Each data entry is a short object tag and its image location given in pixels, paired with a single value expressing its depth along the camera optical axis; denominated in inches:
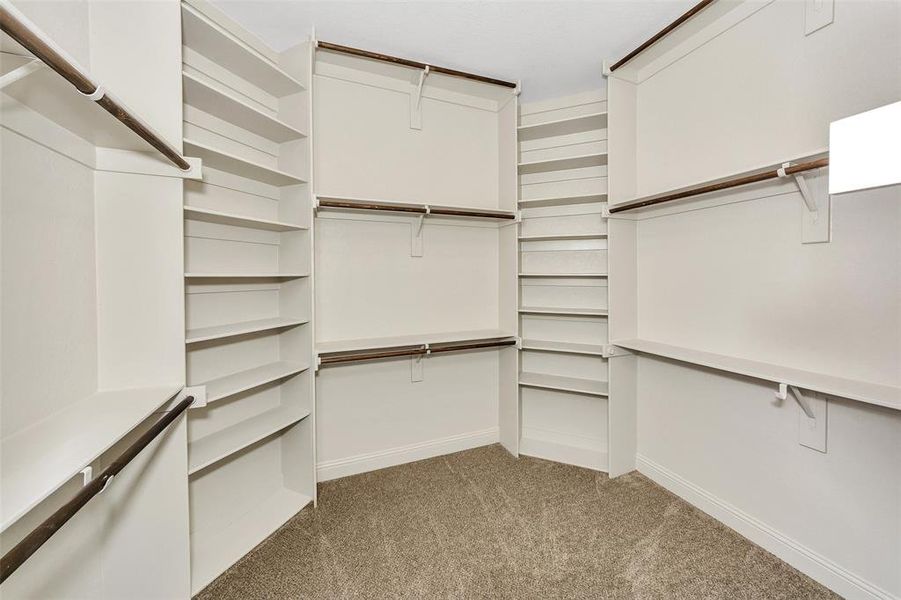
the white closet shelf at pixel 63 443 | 29.7
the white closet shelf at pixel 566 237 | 104.6
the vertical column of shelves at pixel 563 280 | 107.9
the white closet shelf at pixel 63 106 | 37.9
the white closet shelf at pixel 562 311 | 101.1
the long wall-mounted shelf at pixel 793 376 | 55.0
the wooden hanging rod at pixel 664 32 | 76.4
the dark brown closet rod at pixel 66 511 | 26.5
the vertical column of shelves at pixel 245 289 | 74.7
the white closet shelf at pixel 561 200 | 104.8
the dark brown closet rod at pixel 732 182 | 60.2
